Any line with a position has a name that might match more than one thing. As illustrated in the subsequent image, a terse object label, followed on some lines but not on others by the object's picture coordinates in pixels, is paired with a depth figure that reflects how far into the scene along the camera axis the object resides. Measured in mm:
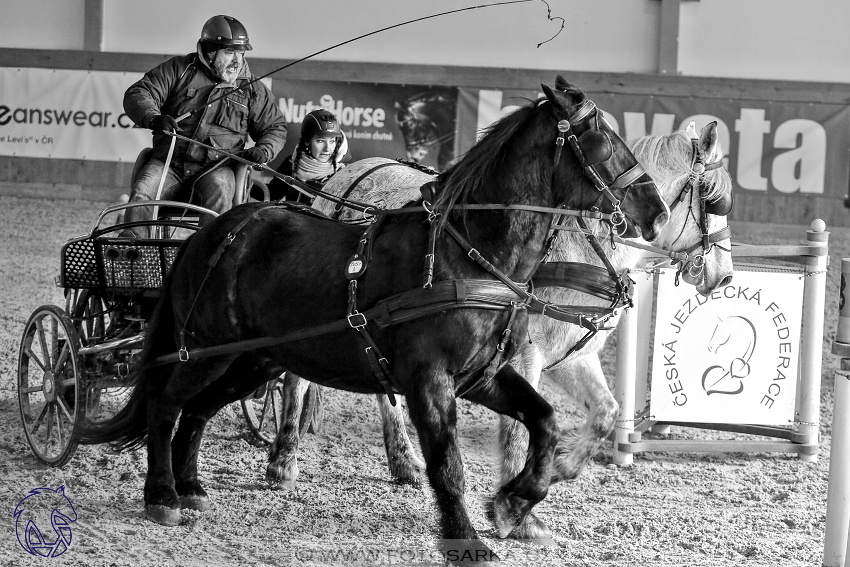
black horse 6961
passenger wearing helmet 12977
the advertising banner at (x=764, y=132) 22750
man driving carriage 10922
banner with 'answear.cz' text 24453
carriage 9602
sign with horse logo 11367
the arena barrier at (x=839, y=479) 6879
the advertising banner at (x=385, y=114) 23484
